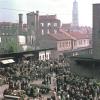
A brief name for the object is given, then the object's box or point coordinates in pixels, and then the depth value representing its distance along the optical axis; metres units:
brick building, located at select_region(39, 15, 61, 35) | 77.39
